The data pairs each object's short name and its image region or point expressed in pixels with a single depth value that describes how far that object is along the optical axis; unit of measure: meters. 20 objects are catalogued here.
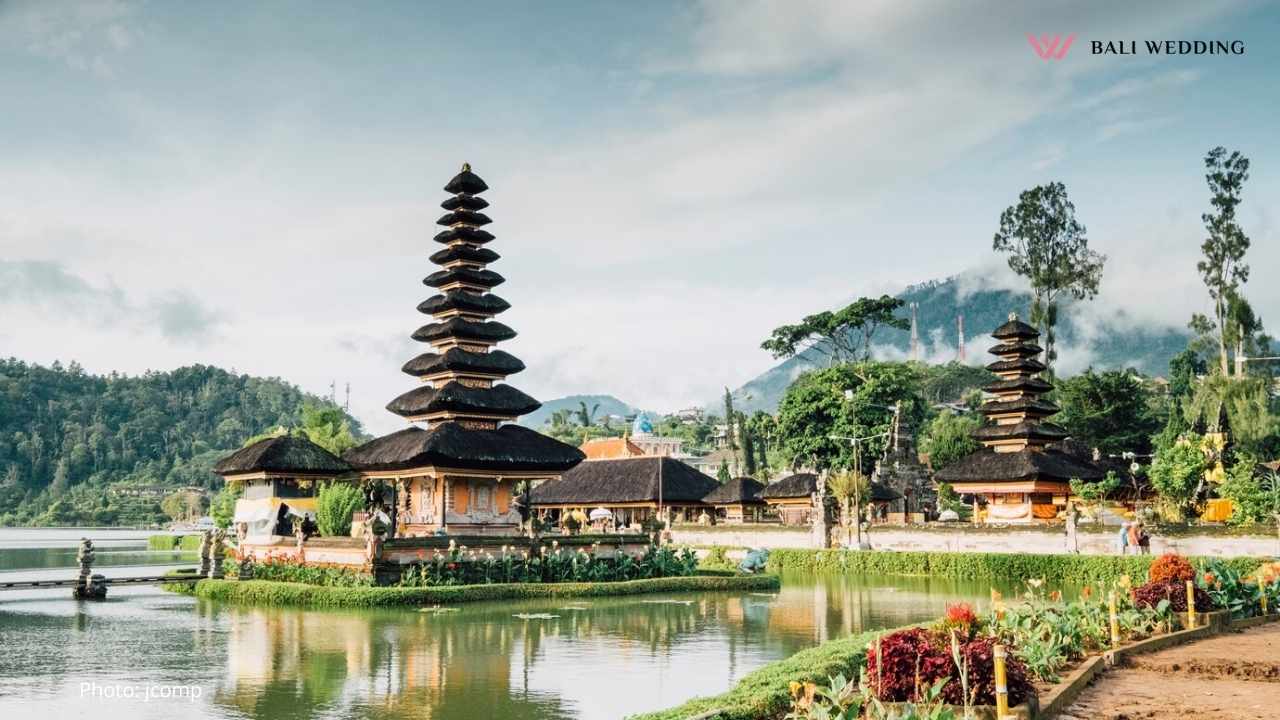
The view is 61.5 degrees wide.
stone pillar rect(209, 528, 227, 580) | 32.81
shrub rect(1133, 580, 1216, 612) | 18.49
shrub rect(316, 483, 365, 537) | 32.62
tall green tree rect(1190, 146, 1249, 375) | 57.81
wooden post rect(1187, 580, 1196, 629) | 18.38
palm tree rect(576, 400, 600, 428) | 136.71
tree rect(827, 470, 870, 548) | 45.00
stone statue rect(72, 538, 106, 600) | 29.58
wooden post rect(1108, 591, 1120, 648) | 15.73
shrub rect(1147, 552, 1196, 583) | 19.41
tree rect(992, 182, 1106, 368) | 66.06
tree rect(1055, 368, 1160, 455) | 65.00
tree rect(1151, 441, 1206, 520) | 41.47
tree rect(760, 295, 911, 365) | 76.06
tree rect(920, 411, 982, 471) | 69.88
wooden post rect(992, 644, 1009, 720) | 9.69
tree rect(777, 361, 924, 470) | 65.75
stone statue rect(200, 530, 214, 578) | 33.25
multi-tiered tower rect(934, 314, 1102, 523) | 46.78
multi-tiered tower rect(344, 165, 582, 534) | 35.94
